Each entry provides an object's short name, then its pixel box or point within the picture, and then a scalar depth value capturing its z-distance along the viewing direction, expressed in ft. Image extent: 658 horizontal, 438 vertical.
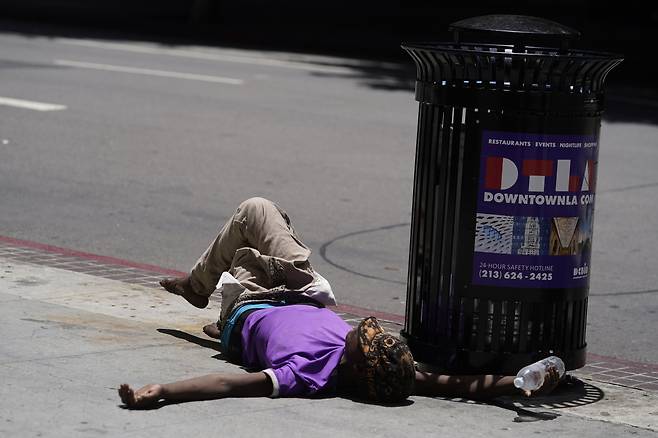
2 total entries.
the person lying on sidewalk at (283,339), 35.60
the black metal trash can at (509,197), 37.68
